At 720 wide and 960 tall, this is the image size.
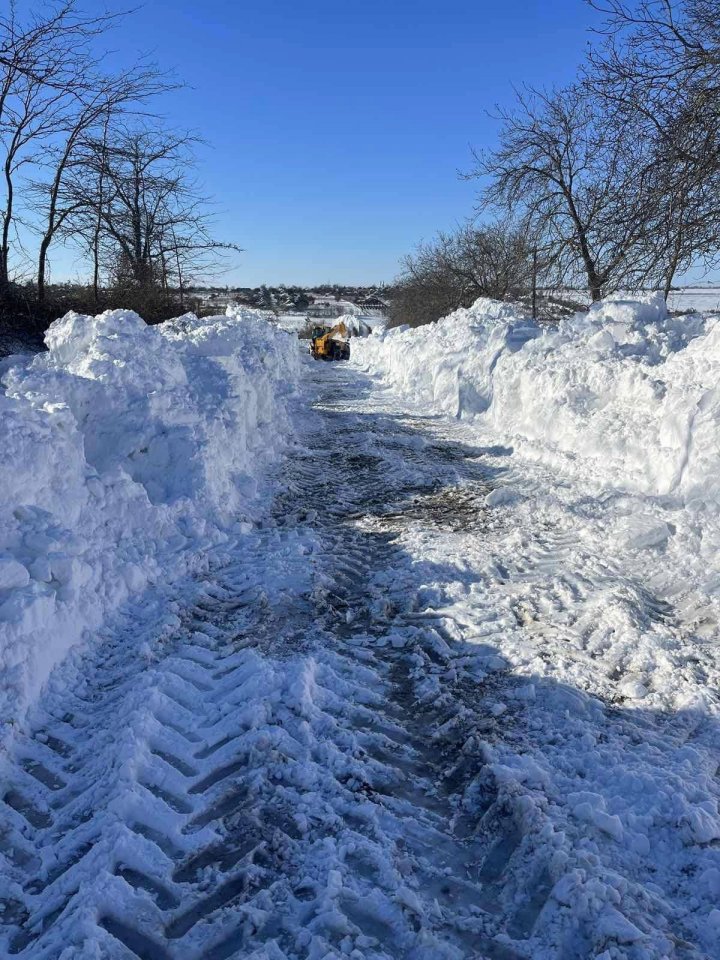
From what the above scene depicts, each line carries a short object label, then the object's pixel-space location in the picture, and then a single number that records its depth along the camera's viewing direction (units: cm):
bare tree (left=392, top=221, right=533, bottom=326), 3087
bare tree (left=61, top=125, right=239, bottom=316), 1156
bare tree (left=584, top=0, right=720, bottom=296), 673
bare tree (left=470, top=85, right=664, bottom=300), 734
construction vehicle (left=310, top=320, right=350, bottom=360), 3278
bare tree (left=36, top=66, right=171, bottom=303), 1135
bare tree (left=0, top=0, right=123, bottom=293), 527
